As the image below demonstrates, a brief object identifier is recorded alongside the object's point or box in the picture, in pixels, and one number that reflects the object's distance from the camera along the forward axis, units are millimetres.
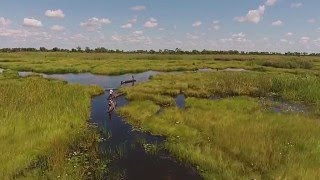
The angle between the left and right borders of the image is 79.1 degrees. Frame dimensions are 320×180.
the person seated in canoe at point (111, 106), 15991
